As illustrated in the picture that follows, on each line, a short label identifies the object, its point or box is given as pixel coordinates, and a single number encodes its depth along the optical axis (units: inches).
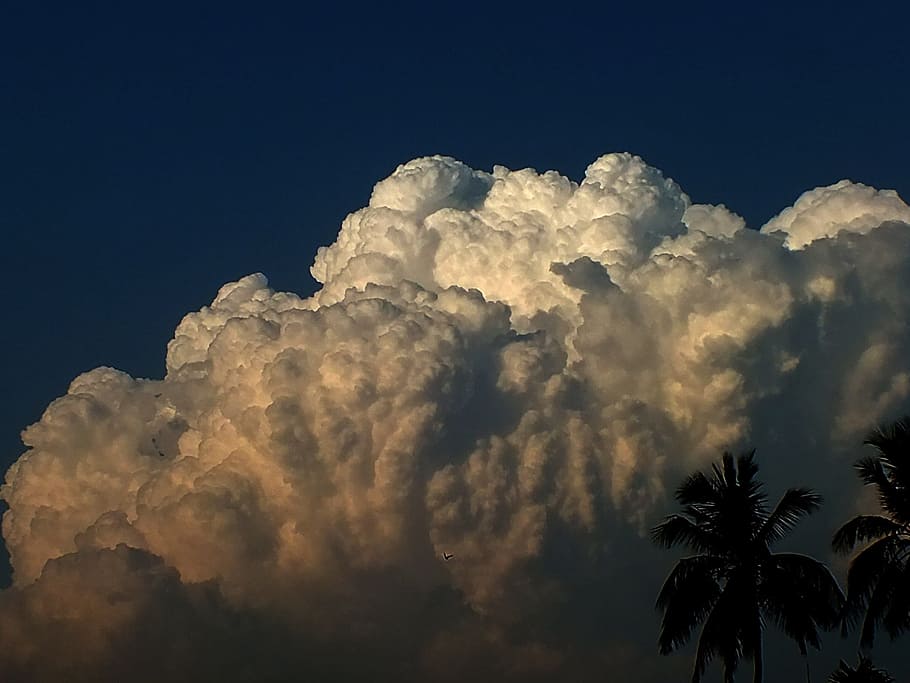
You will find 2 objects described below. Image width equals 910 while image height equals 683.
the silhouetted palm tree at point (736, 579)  2714.1
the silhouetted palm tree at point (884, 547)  2429.9
